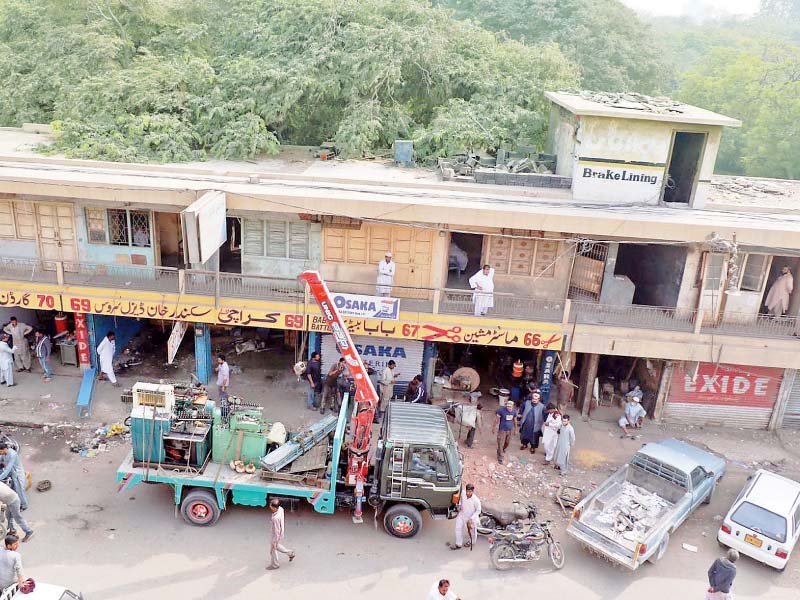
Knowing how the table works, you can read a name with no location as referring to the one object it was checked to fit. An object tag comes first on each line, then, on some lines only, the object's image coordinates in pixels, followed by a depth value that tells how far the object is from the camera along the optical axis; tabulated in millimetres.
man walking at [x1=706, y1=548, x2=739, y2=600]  10367
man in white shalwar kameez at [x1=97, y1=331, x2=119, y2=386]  16453
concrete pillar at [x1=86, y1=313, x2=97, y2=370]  16641
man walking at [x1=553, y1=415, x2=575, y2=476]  14323
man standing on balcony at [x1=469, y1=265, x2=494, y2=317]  15547
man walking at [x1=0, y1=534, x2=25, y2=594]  9688
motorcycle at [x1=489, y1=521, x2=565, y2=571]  11570
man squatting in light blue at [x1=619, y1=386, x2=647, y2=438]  16422
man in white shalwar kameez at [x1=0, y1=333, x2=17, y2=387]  16344
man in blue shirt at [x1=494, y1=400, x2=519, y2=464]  14609
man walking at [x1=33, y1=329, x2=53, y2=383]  16906
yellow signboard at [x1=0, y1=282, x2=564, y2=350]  15555
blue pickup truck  11641
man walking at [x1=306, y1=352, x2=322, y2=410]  16312
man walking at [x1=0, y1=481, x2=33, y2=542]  11109
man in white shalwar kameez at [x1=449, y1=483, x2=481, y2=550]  11641
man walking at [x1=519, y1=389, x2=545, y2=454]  15094
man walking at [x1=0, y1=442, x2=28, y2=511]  11922
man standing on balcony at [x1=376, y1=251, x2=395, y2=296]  15859
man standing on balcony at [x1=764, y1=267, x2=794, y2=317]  16203
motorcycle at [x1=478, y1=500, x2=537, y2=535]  12086
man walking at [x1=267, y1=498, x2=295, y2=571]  10854
